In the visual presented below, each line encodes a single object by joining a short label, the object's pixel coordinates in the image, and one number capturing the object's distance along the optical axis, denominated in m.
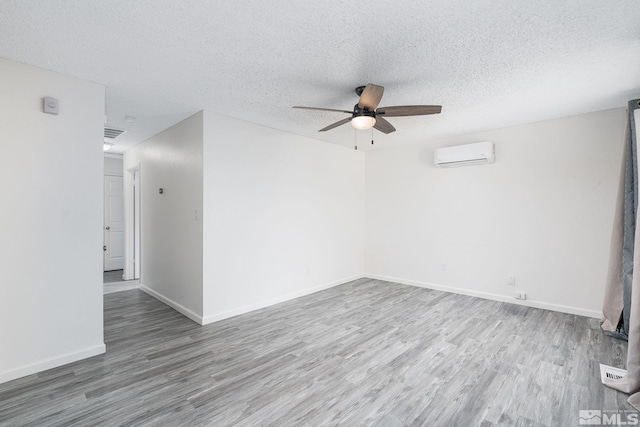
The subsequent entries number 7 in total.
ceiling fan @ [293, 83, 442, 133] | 2.53
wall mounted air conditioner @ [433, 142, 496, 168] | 4.24
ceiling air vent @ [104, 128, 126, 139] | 4.25
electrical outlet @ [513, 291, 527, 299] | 4.09
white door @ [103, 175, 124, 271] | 6.42
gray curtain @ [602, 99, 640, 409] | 2.96
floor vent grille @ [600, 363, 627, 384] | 2.28
